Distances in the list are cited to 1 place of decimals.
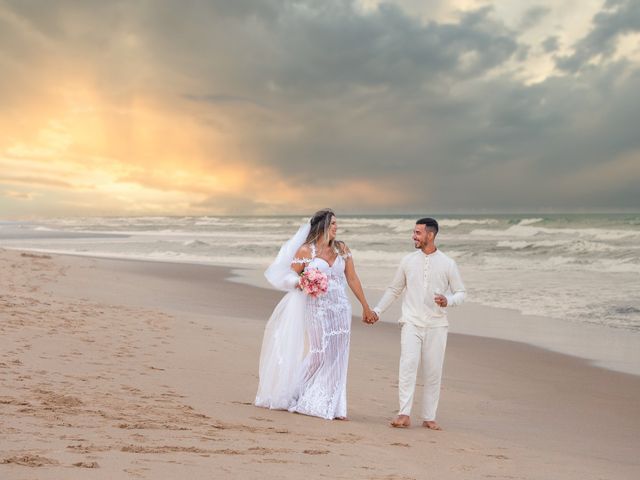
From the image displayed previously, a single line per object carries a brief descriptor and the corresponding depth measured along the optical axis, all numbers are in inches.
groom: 233.6
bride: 242.2
